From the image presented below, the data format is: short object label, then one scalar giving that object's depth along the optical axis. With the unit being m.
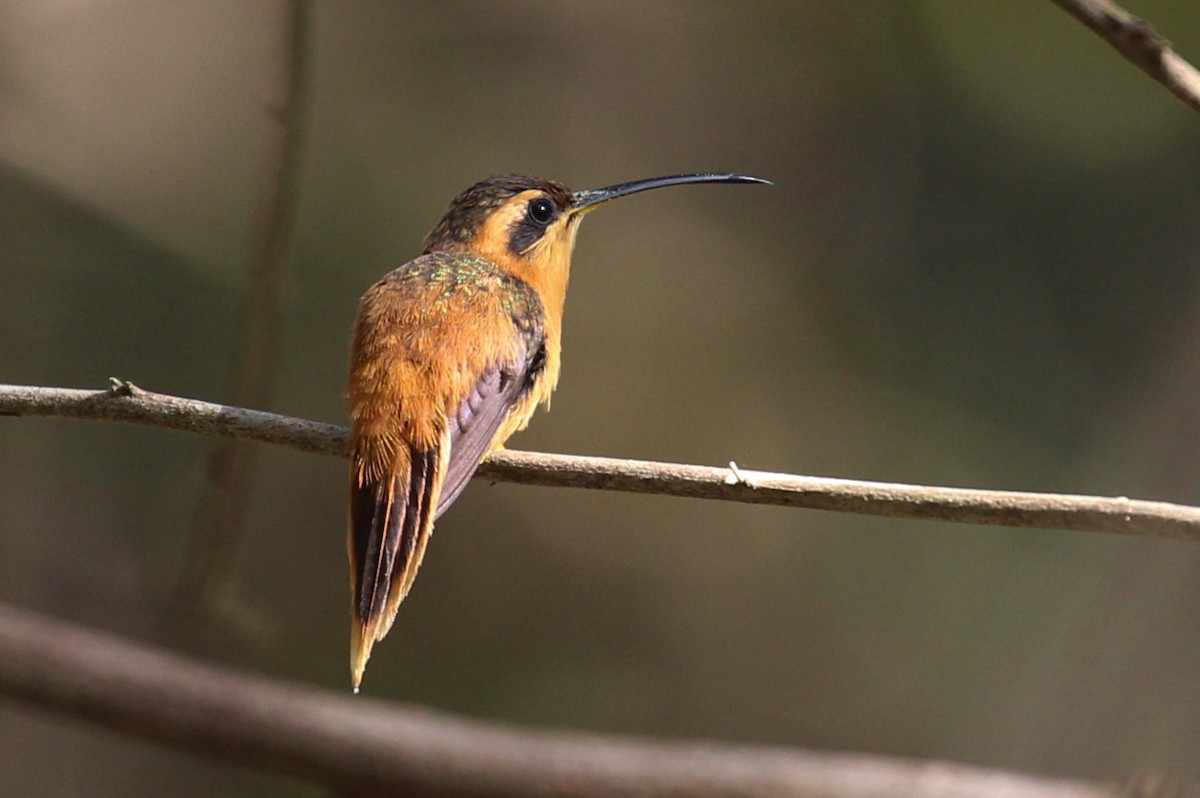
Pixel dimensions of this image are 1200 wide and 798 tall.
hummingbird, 5.37
